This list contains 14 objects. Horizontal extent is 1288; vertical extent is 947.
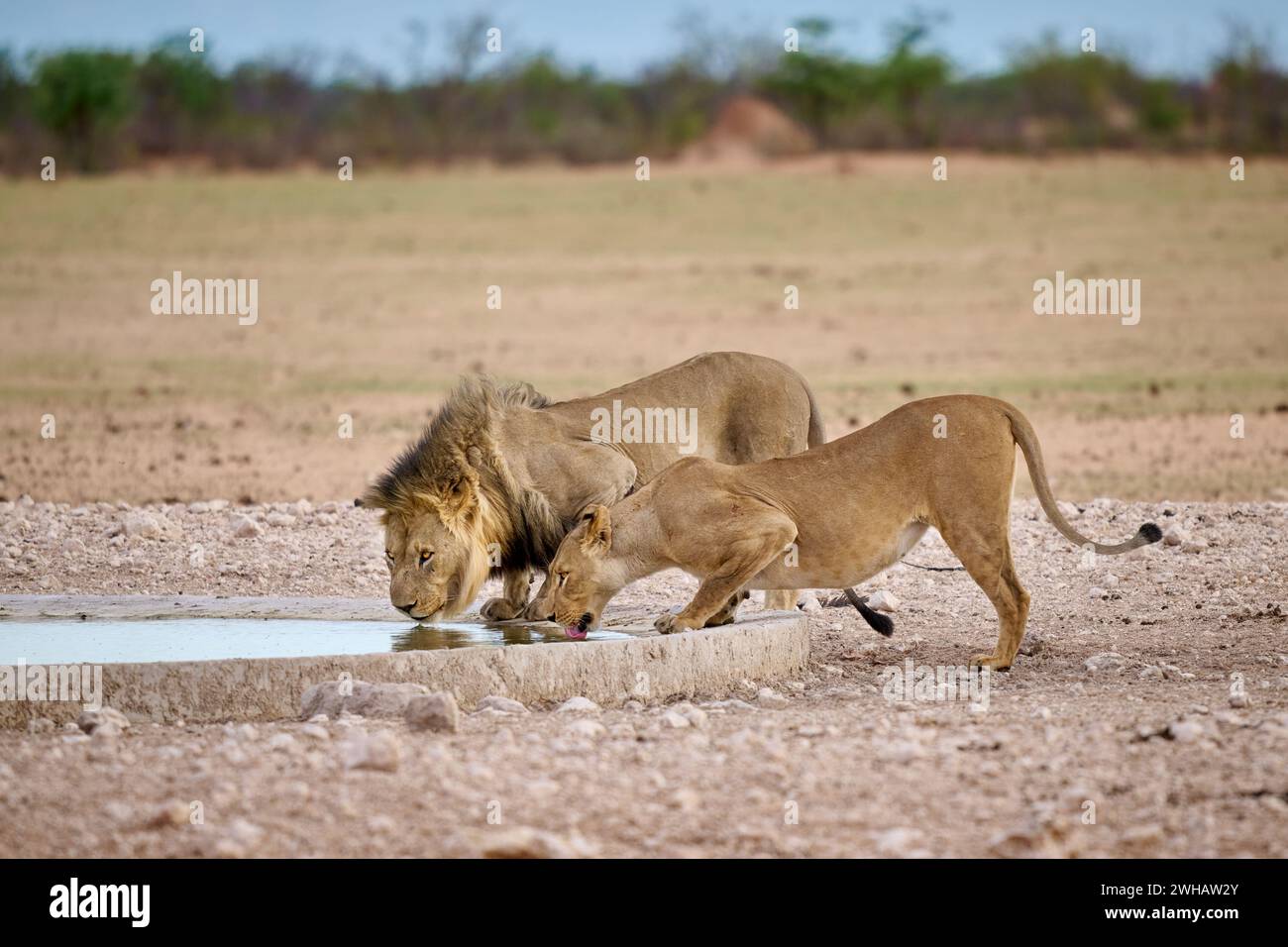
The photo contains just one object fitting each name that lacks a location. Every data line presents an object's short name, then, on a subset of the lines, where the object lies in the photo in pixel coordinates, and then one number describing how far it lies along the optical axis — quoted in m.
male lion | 18.55
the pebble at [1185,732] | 14.08
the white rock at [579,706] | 16.02
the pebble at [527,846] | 11.70
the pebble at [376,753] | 13.28
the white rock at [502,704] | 16.05
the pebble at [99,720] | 15.28
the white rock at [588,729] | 14.73
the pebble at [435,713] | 14.87
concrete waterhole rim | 15.87
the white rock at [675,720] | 15.20
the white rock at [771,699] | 16.83
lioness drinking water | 17.70
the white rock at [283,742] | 14.07
